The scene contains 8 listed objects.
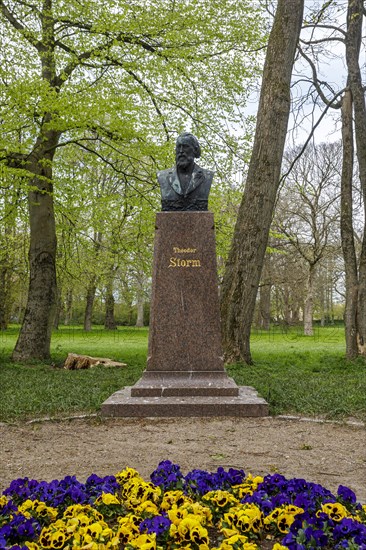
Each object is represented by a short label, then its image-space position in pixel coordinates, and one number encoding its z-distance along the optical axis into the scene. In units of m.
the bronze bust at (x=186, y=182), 7.47
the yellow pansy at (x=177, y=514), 2.59
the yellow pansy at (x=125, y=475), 3.41
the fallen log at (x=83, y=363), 12.11
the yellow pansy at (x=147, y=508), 2.81
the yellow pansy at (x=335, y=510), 2.71
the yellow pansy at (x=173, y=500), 2.92
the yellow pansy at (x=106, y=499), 2.92
